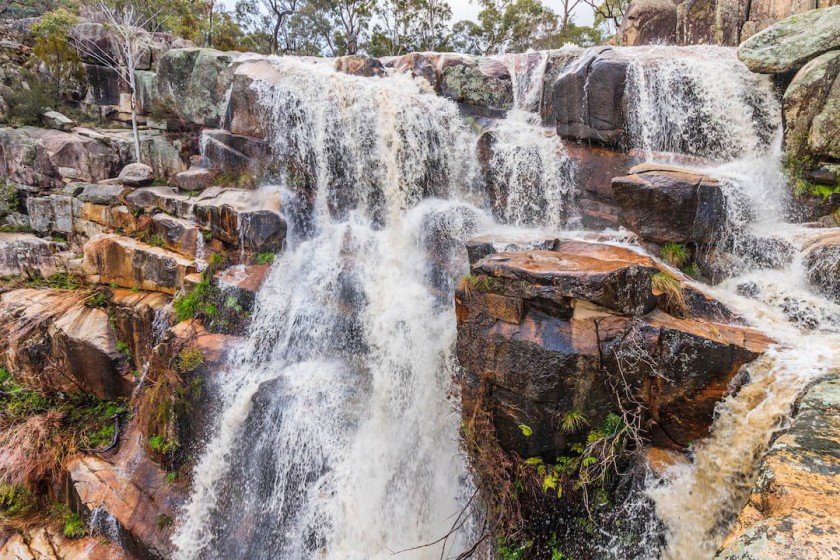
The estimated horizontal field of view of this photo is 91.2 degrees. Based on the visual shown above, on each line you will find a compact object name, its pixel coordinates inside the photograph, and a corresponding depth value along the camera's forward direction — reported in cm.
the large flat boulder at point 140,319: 912
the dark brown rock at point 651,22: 1574
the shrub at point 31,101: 1473
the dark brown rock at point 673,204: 715
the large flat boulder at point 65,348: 936
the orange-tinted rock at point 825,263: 584
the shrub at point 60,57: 1564
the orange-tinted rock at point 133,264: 943
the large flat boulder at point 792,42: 870
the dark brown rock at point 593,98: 991
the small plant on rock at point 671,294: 554
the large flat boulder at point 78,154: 1378
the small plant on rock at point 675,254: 733
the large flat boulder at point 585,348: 508
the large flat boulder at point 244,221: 945
